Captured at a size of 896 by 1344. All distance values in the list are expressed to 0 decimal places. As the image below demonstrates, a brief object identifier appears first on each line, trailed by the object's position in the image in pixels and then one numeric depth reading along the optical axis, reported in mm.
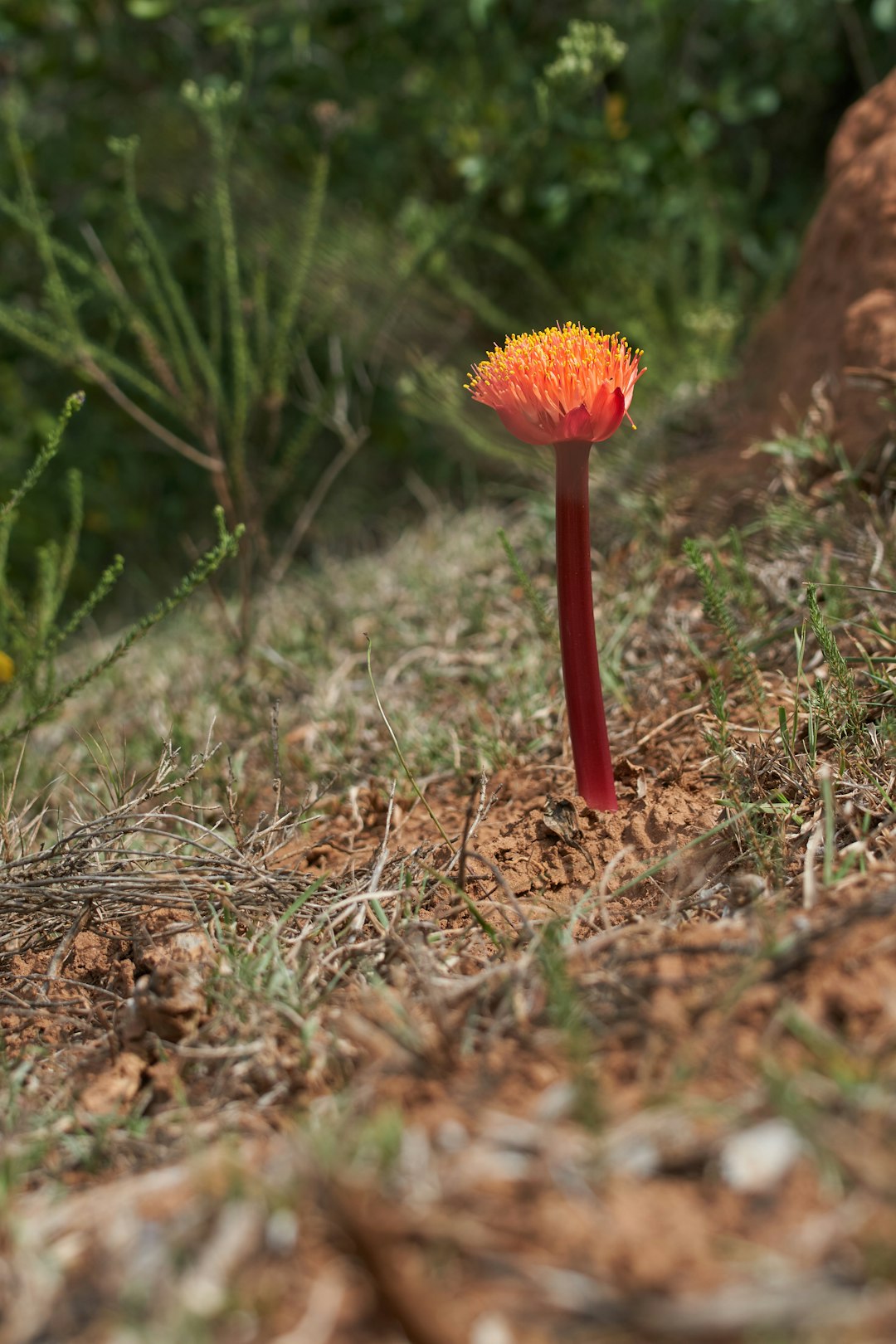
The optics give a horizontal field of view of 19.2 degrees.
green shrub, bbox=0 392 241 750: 933
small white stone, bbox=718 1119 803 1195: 717
